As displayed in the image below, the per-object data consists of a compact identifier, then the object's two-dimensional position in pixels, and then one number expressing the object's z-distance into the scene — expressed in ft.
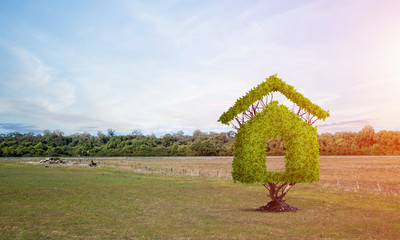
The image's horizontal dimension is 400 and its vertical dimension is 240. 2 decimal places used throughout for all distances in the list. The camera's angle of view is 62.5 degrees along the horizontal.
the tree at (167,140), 554.17
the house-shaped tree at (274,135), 72.69
